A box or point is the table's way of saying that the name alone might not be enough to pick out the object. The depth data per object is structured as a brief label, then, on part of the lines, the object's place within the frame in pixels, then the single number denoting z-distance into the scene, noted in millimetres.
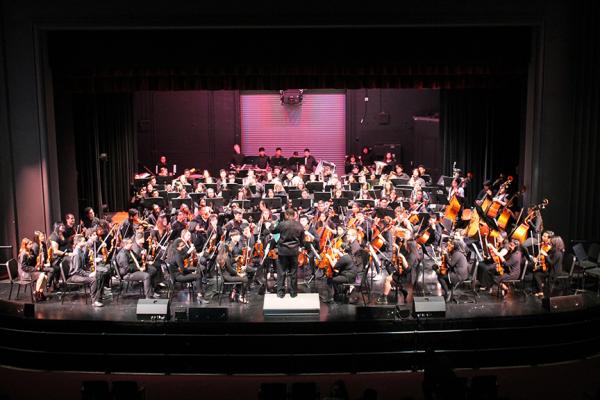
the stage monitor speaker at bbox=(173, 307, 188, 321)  10188
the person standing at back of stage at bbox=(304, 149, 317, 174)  18242
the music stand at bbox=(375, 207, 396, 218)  12352
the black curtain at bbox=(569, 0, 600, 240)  13359
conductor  11055
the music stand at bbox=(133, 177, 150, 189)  16938
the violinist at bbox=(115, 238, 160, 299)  11195
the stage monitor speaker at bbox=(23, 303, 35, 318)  10320
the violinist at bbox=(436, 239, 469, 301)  11008
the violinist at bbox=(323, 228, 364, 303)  10969
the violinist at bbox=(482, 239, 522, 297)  11086
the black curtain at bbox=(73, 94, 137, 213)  17188
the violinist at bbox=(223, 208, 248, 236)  12041
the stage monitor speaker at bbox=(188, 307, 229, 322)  10141
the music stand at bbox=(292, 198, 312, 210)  13594
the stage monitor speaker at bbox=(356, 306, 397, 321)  10094
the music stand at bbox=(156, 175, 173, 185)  16598
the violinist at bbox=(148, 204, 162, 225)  13430
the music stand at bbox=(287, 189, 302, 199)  14234
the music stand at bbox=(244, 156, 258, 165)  19219
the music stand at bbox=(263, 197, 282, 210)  13406
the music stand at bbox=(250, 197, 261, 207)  13820
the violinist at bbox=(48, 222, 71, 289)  11469
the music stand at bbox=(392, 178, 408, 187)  15656
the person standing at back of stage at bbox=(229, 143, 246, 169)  18506
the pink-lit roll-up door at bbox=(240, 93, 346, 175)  22625
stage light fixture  22328
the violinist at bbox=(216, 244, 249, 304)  11008
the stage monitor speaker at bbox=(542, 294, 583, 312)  10422
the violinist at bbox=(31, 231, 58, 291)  11367
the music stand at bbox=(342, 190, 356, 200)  14242
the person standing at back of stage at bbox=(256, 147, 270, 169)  18859
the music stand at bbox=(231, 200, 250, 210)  13680
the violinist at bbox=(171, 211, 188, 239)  12367
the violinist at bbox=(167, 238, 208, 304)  11055
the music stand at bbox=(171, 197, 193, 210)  13568
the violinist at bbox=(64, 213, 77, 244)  12164
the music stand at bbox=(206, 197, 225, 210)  13562
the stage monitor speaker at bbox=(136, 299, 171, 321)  10133
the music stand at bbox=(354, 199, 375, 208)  13094
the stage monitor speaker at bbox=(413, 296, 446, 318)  10133
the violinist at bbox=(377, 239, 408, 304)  11094
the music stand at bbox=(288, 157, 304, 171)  18344
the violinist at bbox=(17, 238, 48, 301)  11352
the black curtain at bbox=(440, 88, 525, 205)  17016
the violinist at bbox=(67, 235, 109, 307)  11211
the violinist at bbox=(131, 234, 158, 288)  11344
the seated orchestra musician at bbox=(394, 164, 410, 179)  16497
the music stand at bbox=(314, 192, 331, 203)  14000
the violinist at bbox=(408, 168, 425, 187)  15189
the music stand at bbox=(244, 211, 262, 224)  12766
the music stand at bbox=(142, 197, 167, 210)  13992
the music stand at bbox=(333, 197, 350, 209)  13820
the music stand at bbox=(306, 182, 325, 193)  14891
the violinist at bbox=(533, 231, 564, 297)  11273
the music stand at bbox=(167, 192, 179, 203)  14539
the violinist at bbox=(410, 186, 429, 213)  13531
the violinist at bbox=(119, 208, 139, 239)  12518
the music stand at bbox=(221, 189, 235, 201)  14673
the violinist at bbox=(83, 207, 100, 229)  12530
